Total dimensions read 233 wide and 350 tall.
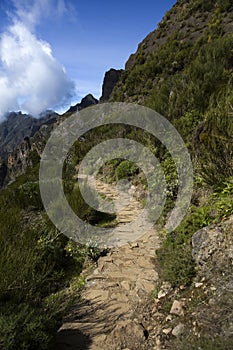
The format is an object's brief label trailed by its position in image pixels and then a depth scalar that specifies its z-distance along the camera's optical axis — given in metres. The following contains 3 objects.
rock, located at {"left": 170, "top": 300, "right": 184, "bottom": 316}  2.78
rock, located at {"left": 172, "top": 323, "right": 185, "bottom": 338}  2.51
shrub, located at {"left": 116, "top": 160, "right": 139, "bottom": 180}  9.03
